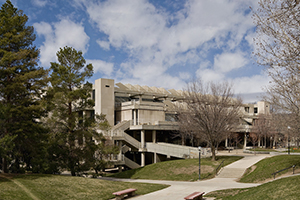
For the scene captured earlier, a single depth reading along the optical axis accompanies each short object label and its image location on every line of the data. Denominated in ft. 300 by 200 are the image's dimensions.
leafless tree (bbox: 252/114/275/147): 182.80
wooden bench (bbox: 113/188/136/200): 53.69
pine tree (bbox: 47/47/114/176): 79.71
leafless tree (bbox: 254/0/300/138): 35.72
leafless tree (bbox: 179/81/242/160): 96.43
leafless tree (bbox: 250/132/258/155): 187.11
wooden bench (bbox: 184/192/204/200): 46.05
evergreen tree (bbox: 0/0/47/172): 66.18
